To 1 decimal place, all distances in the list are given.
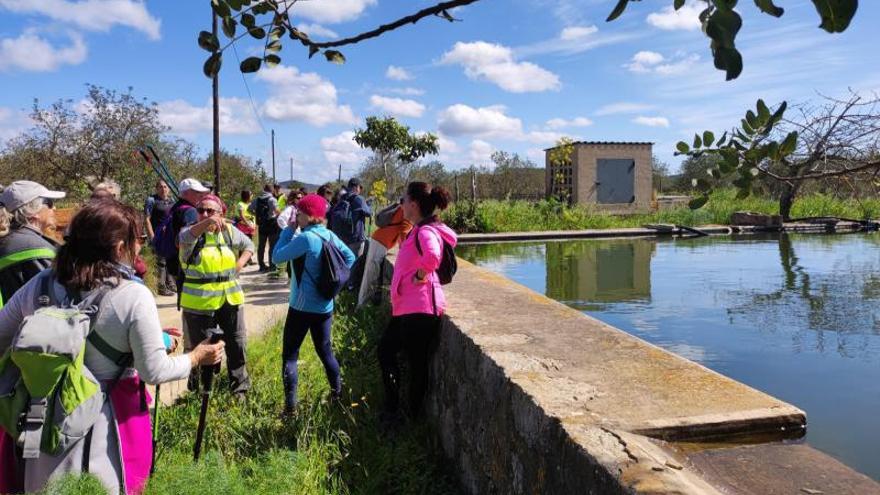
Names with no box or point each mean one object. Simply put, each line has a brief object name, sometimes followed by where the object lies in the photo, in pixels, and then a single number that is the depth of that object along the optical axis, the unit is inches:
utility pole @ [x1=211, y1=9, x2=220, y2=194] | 582.7
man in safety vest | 165.6
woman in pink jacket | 146.4
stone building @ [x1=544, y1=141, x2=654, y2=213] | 1033.5
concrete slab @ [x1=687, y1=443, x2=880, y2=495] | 66.2
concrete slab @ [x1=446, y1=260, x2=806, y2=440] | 81.2
